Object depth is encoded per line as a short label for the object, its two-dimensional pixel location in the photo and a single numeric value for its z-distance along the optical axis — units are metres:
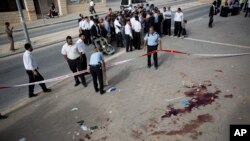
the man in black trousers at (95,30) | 12.68
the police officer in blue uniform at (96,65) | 7.46
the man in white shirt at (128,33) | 11.73
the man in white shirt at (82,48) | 8.48
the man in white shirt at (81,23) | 13.96
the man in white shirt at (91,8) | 28.98
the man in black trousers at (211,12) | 15.63
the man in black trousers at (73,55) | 8.19
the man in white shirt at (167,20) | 14.45
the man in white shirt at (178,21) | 13.59
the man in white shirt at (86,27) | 13.84
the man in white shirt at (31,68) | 7.61
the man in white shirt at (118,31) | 12.71
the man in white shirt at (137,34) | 12.03
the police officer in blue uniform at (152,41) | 9.12
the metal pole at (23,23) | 13.66
